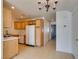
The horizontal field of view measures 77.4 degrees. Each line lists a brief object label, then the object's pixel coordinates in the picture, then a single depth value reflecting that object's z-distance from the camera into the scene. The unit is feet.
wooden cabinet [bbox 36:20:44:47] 13.06
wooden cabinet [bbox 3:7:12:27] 7.43
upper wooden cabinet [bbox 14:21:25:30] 15.64
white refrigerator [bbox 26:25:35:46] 13.34
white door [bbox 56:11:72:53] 9.83
